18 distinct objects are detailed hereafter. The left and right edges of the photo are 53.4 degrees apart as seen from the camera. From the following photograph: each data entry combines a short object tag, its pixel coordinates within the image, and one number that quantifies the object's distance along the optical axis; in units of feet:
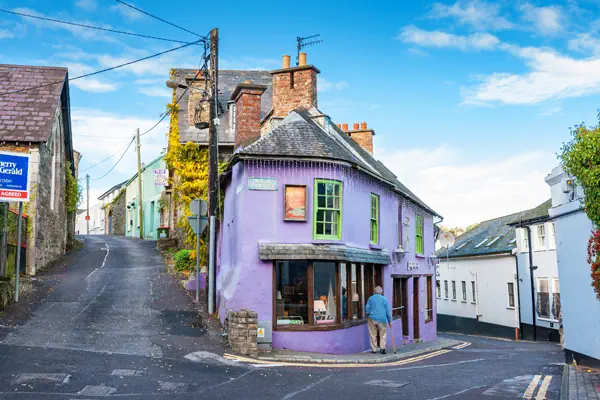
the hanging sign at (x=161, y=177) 116.29
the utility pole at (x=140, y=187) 140.42
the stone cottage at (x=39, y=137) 71.77
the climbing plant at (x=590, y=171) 38.32
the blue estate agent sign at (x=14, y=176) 53.57
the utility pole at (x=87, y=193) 215.72
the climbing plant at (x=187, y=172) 87.25
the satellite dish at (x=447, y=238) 112.47
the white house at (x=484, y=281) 111.34
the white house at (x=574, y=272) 43.50
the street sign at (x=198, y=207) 63.31
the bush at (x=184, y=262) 81.51
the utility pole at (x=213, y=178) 61.26
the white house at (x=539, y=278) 97.55
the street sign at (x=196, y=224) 63.05
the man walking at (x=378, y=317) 55.83
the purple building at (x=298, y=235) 52.16
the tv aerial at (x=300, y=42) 83.36
